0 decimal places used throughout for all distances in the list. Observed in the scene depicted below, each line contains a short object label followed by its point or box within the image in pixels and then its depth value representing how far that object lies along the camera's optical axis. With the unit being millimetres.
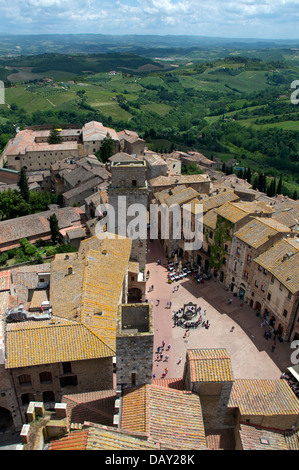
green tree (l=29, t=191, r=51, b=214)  74688
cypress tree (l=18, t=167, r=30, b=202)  71994
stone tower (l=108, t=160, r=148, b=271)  40375
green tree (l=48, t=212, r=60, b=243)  62972
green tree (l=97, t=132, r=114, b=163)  92625
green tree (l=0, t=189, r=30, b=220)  71044
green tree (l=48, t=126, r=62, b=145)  104062
